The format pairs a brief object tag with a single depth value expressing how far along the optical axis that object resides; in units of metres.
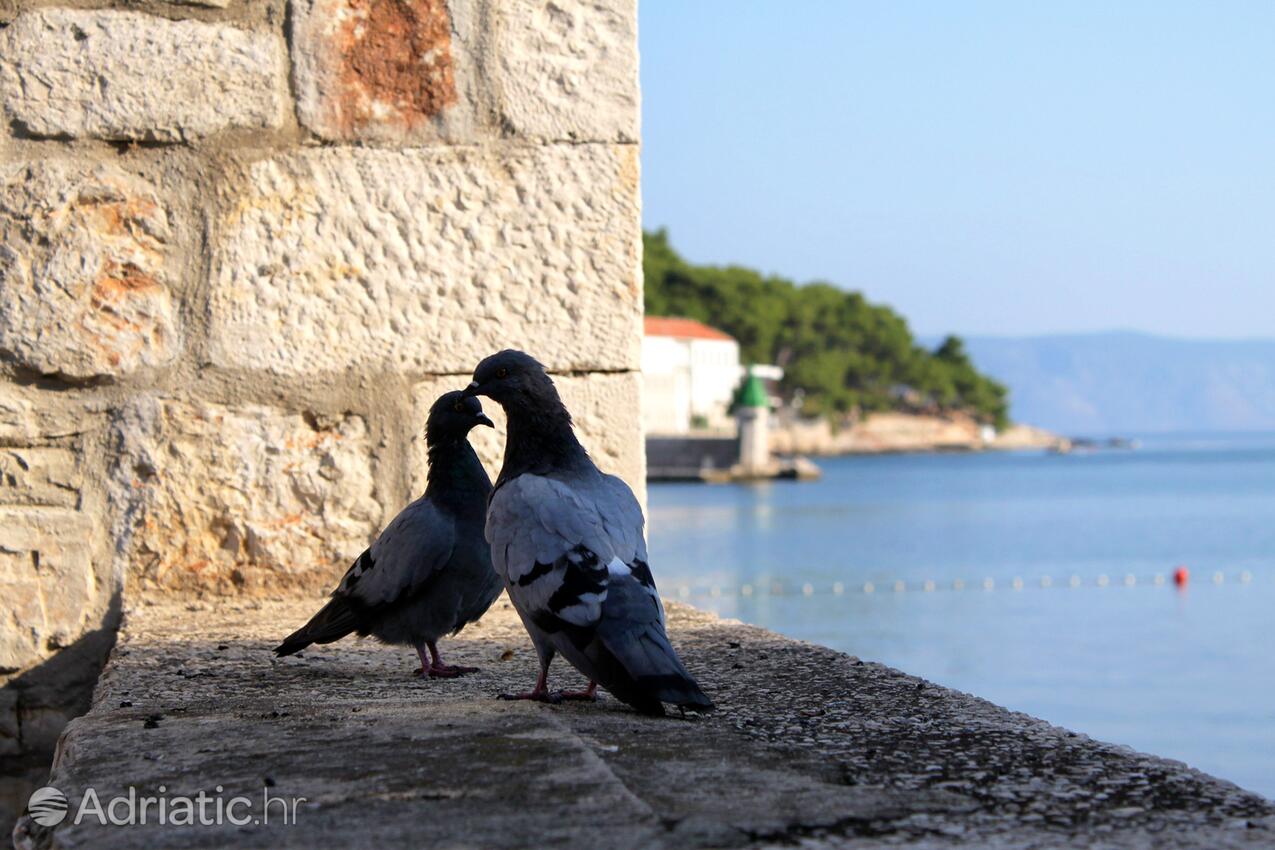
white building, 81.56
